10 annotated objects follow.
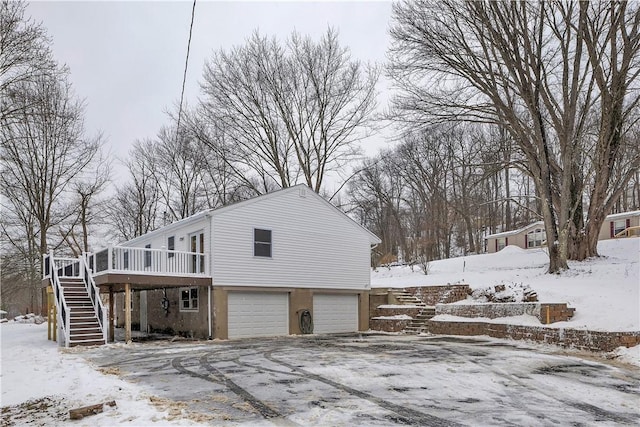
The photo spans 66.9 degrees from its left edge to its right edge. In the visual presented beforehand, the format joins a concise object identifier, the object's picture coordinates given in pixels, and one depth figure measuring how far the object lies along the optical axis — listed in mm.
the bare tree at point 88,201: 32156
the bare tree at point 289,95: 28656
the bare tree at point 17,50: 10641
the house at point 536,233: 28200
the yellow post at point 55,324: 16286
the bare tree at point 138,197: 37688
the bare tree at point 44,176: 26406
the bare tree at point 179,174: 35375
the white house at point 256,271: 16094
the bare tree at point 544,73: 16828
